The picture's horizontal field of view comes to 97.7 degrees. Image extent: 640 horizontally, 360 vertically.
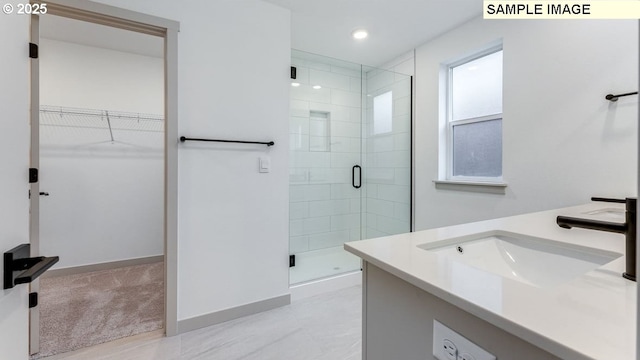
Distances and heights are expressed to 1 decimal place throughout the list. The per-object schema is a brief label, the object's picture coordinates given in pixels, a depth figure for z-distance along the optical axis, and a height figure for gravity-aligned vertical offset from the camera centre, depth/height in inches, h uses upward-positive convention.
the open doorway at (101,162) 110.0 +6.9
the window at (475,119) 94.9 +21.9
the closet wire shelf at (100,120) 114.6 +25.5
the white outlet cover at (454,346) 21.0 -13.3
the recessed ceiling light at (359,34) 105.5 +55.8
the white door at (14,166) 22.5 +1.1
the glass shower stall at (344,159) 114.9 +9.1
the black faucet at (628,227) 23.4 -4.5
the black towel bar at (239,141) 74.3 +10.8
